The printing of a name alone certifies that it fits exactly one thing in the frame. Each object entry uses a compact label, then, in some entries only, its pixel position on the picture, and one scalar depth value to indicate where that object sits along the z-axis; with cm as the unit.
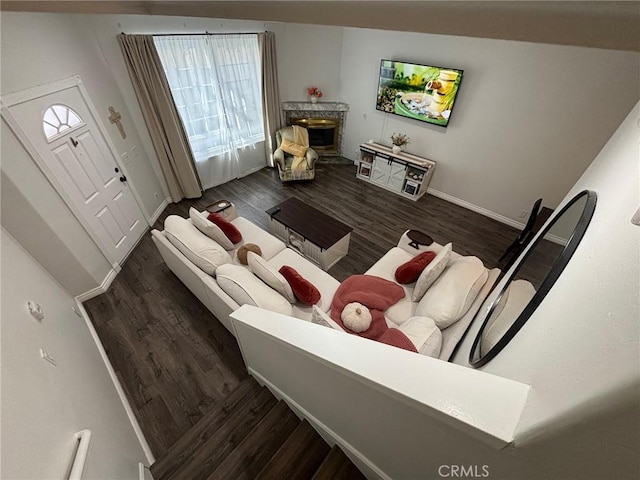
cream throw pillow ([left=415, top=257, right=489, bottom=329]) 194
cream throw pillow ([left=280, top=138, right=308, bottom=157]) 471
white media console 427
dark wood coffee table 307
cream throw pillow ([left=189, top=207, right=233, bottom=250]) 261
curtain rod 322
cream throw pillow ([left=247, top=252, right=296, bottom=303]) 217
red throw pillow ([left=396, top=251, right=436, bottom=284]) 241
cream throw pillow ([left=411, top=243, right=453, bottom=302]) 219
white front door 229
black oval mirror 95
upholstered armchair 468
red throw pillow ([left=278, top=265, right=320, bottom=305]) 226
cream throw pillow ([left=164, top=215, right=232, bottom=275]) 232
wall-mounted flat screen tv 363
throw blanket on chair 469
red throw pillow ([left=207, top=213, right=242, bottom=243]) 285
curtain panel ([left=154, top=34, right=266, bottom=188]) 357
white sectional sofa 204
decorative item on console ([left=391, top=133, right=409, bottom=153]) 434
